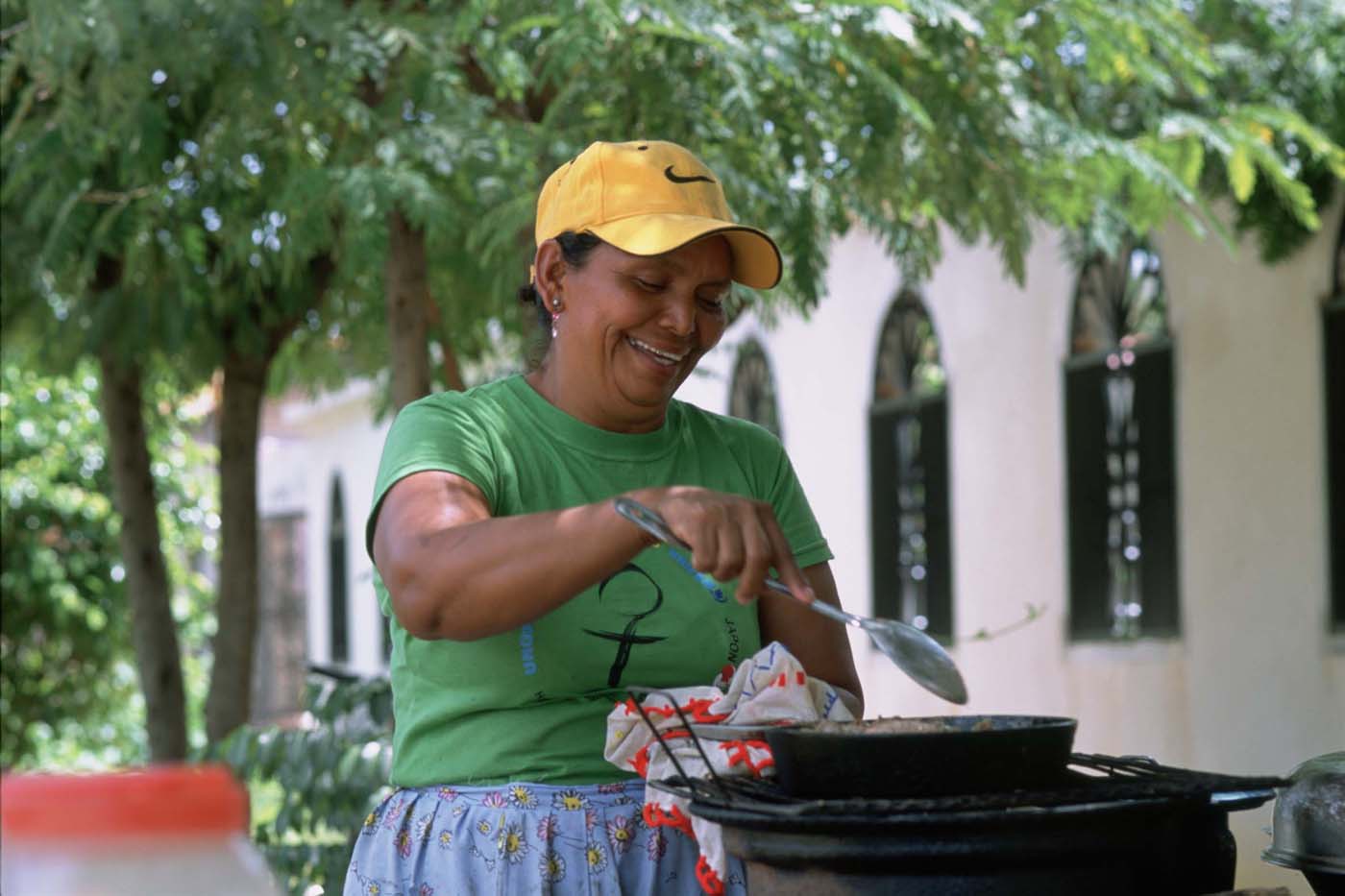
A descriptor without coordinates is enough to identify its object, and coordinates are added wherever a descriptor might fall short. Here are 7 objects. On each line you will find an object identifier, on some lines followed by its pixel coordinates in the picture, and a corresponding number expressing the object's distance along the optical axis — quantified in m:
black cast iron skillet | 2.48
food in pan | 2.58
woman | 2.91
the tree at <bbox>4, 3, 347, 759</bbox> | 5.18
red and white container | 1.83
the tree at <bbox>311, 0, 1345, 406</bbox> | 5.03
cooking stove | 2.42
